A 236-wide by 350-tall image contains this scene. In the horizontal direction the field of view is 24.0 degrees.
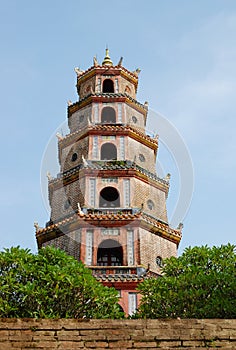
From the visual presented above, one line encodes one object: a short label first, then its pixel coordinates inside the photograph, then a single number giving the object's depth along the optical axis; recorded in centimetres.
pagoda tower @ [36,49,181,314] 2236
